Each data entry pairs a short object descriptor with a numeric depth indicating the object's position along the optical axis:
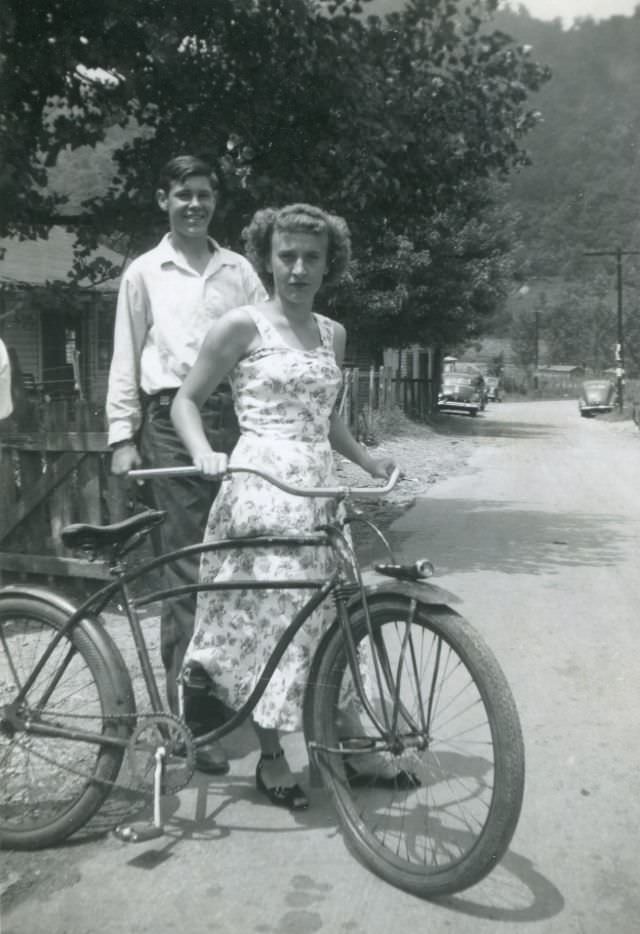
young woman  3.45
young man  4.02
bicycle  3.04
